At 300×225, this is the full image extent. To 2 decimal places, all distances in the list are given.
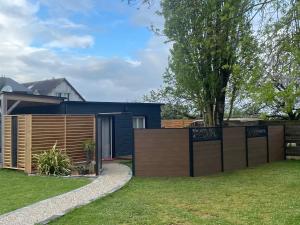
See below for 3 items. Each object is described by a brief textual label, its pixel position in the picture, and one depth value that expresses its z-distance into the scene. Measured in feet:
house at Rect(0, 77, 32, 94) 62.79
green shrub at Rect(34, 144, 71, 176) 26.46
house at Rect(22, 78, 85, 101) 82.84
